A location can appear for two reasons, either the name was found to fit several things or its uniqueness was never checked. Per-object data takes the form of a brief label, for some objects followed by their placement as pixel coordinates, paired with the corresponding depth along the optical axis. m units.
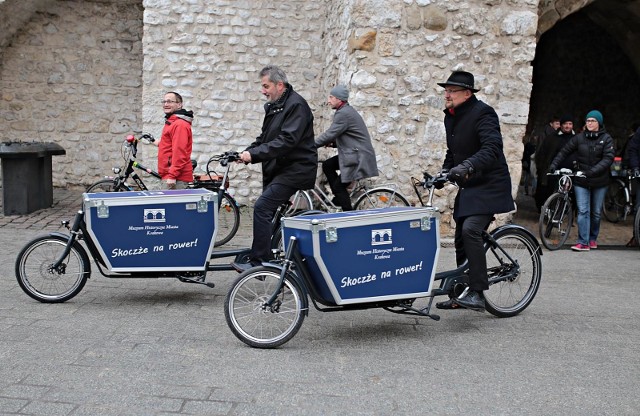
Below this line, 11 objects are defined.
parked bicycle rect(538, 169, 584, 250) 8.64
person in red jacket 7.09
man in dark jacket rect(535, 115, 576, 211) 10.15
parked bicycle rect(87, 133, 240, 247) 7.94
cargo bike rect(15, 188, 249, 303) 5.28
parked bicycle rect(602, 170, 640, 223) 10.70
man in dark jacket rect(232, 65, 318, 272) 5.39
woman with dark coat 8.59
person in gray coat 8.26
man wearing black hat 4.97
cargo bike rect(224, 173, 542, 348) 4.46
